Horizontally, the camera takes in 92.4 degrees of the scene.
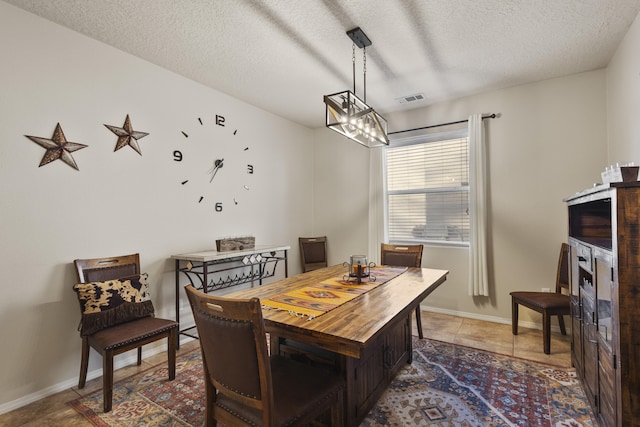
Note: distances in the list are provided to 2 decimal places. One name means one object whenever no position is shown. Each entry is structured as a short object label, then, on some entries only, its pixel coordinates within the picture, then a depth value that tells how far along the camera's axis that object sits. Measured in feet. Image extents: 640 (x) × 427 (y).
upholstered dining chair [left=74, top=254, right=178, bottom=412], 6.68
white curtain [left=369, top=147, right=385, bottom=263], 13.87
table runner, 5.36
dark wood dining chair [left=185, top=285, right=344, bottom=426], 3.78
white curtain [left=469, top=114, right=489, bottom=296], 11.50
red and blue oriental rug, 6.09
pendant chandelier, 7.25
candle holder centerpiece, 7.57
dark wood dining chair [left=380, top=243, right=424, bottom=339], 10.06
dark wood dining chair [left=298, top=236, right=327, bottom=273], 14.97
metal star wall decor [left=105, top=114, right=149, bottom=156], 8.64
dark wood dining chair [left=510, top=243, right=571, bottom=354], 8.79
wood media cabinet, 4.34
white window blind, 12.56
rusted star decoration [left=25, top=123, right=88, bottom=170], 7.31
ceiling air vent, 12.03
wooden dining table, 4.36
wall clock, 10.51
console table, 9.50
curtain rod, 11.59
